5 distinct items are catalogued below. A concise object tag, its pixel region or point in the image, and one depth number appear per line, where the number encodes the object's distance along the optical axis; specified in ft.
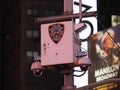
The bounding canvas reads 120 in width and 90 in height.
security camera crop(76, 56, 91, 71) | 35.42
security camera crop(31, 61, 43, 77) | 37.24
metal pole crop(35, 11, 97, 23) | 36.88
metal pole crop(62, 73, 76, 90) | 36.24
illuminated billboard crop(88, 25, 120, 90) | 207.92
